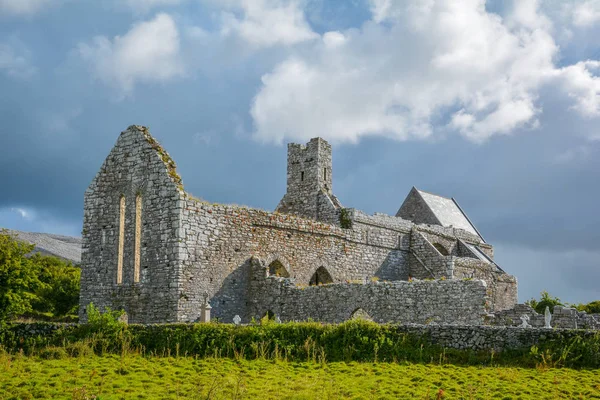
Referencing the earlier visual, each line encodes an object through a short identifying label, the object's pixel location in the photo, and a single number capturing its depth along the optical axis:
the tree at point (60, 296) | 44.56
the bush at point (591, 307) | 45.41
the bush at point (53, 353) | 18.65
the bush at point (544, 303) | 40.28
